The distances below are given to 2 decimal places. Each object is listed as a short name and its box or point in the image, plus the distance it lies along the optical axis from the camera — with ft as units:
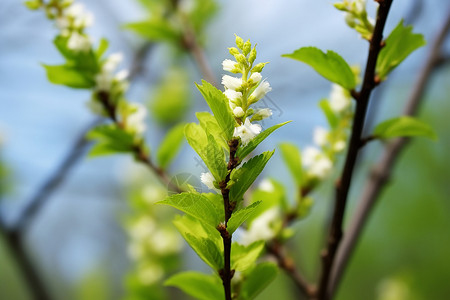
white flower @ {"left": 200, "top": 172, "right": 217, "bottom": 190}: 2.36
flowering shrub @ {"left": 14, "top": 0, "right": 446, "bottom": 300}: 2.34
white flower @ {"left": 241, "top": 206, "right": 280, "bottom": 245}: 2.69
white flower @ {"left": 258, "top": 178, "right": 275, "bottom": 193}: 2.74
